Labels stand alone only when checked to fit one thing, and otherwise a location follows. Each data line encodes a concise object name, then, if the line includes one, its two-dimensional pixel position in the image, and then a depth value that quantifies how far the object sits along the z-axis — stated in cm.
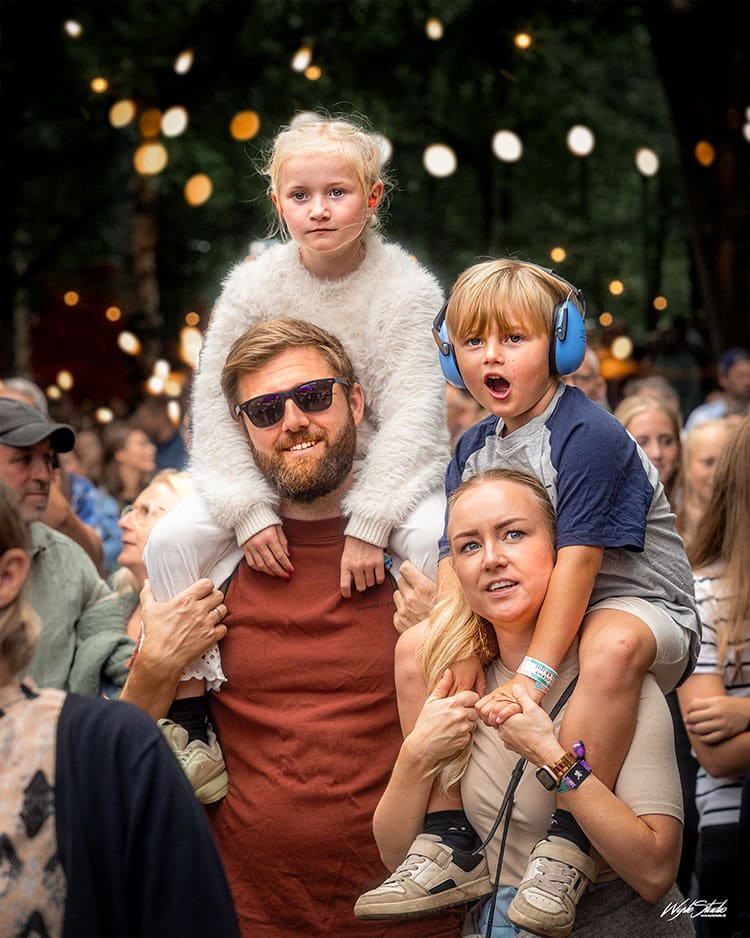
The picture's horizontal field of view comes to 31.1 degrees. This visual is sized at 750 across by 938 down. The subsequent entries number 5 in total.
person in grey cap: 450
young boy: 300
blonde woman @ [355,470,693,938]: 293
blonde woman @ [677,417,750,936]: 426
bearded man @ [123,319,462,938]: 366
